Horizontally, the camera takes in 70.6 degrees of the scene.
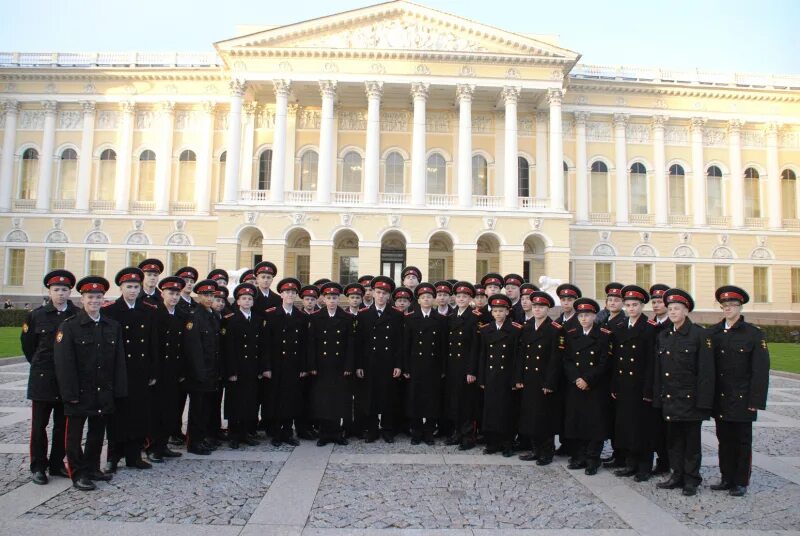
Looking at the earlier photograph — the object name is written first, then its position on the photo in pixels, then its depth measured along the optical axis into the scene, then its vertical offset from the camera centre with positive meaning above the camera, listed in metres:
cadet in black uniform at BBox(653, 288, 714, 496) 6.86 -1.04
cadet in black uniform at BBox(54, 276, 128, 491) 6.54 -0.94
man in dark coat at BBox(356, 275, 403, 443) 9.35 -0.97
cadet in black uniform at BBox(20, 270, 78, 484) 6.66 -0.94
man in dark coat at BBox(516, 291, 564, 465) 8.05 -1.13
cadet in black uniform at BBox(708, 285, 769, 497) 6.77 -1.01
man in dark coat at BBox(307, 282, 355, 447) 8.98 -1.05
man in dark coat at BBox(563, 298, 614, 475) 7.64 -1.17
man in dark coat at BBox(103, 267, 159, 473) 7.20 -0.96
